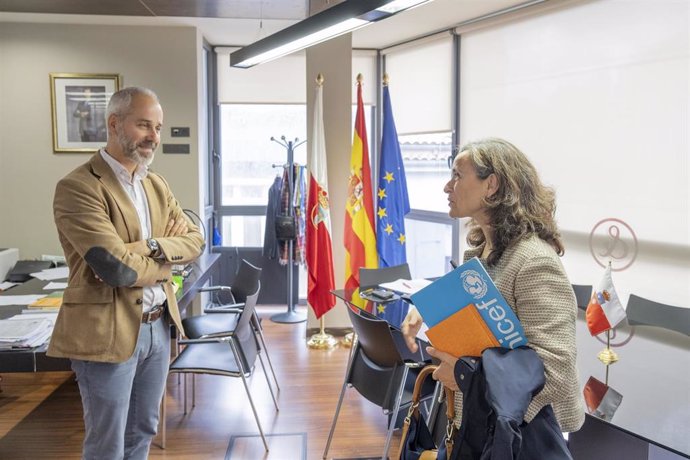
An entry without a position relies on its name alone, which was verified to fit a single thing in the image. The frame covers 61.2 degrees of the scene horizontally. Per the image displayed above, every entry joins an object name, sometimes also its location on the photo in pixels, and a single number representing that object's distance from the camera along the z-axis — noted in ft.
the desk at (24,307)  7.70
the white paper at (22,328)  7.91
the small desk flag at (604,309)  7.79
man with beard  6.26
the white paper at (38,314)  9.10
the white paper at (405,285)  11.20
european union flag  15.64
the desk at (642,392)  5.26
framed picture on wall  17.11
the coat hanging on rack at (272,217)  18.86
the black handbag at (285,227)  18.15
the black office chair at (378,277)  10.89
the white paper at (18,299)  10.28
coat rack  18.44
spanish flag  15.35
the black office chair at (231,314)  11.79
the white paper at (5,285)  13.34
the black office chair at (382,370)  8.37
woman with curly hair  4.27
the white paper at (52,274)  13.05
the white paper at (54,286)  11.72
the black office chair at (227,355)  9.66
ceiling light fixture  8.06
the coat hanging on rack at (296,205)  18.38
